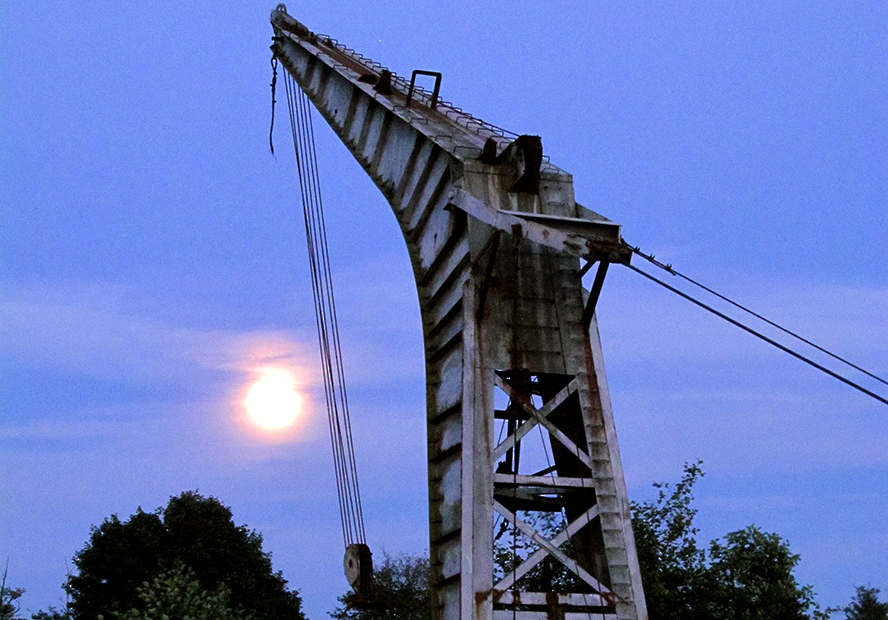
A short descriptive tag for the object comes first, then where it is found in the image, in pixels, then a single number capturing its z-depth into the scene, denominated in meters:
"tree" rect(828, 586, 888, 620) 63.38
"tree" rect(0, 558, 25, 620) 36.40
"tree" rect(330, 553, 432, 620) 59.00
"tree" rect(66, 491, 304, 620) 53.47
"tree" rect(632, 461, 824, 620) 34.41
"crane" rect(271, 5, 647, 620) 15.78
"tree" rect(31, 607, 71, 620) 56.74
